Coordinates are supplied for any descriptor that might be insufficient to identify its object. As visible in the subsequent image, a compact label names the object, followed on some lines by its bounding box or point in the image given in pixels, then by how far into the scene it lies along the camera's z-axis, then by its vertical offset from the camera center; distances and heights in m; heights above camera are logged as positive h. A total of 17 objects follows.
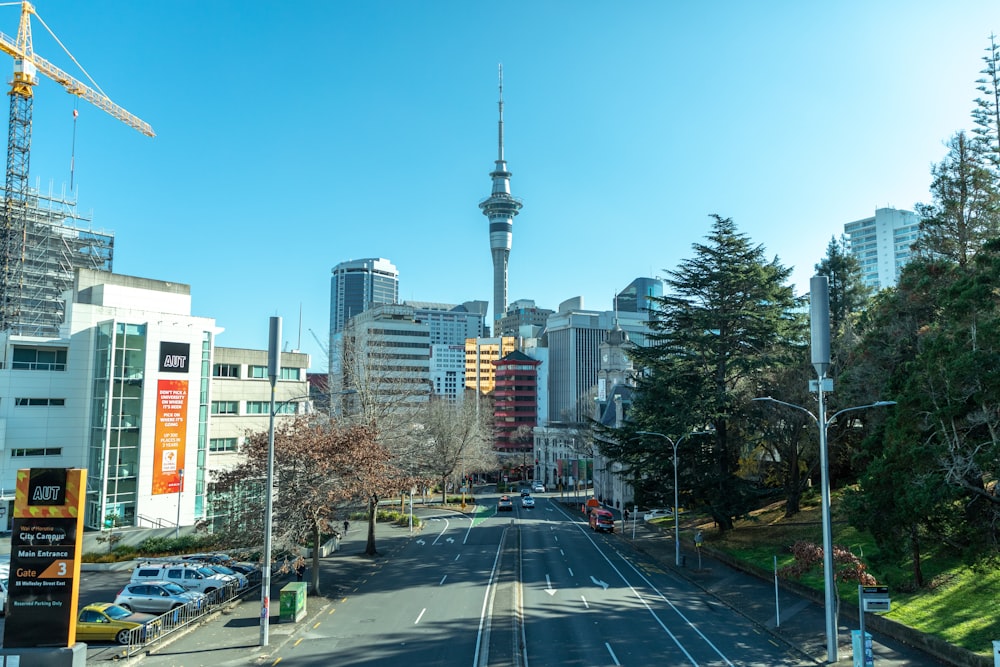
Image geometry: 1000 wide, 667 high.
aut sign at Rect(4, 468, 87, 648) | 18.03 -3.77
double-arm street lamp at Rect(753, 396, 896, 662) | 21.91 -4.49
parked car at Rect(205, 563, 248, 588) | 32.18 -7.41
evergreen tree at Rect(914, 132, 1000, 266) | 41.59 +13.04
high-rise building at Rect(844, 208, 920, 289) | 177.38 +47.62
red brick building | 157.25 +5.28
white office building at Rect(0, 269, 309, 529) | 42.00 +0.67
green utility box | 26.80 -7.36
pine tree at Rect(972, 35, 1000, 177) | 49.03 +22.72
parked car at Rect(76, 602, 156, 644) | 23.50 -7.28
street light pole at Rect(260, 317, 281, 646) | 25.05 -0.62
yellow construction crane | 69.19 +26.82
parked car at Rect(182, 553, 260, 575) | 34.28 -7.52
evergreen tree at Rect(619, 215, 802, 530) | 45.84 +3.92
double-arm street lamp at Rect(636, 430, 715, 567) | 41.78 -5.58
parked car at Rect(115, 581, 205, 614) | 27.64 -7.37
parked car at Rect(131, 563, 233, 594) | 30.34 -7.13
